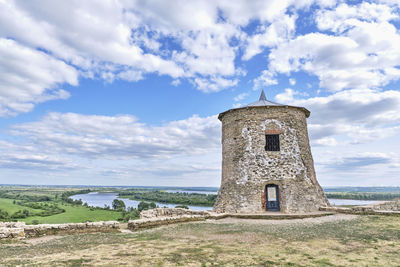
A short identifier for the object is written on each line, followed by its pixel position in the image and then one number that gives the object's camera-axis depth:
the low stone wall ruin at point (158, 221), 10.30
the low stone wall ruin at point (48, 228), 8.59
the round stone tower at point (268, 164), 14.20
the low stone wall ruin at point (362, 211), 11.80
